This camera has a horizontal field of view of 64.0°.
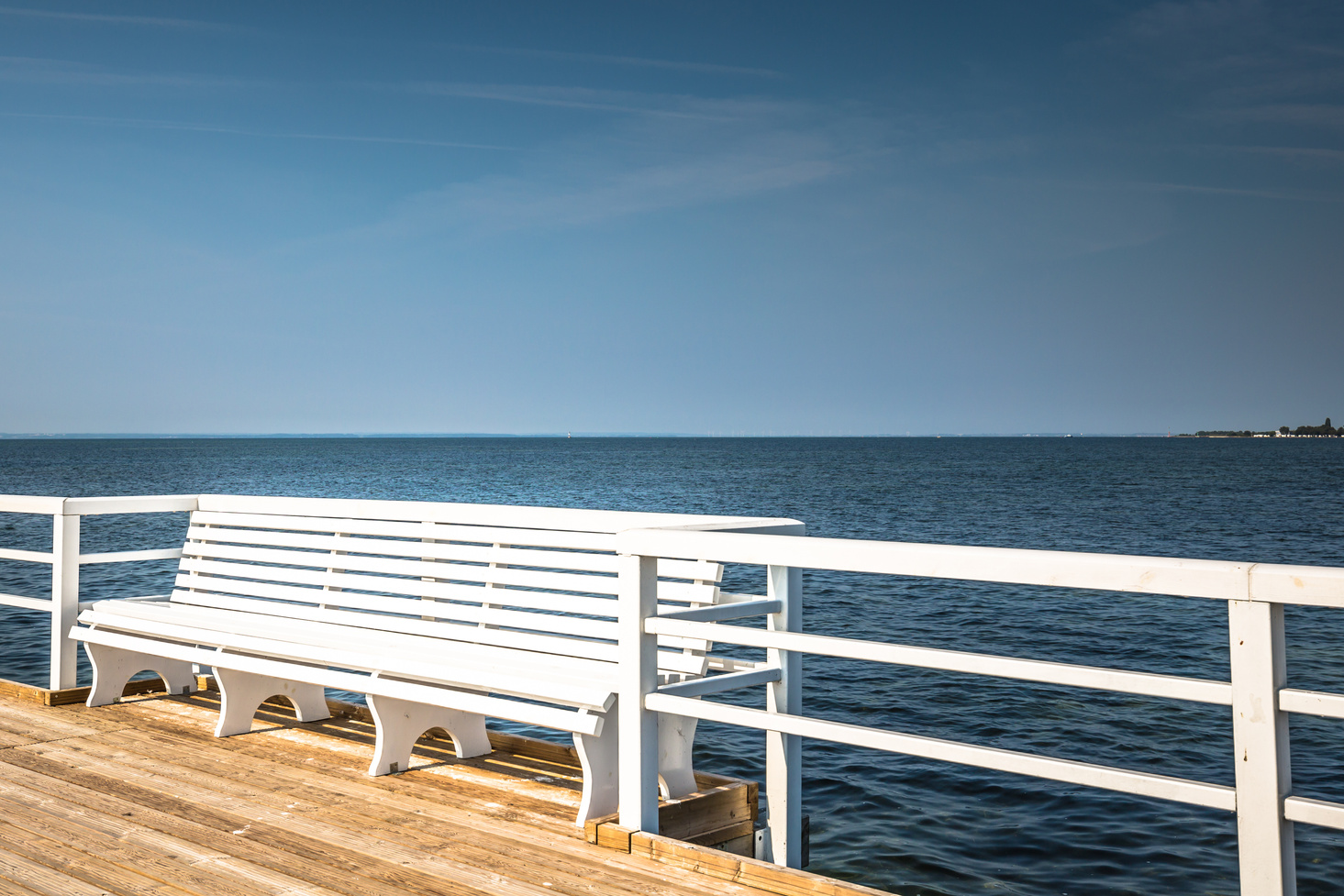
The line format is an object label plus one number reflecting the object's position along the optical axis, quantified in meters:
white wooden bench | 3.56
